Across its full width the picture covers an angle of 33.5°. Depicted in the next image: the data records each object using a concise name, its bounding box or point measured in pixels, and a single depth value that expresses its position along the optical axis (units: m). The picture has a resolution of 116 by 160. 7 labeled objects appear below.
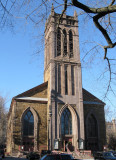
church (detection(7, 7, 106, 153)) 31.80
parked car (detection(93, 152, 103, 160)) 20.12
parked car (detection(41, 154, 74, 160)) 11.71
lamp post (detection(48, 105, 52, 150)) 29.84
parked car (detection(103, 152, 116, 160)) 17.87
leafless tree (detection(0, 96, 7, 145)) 49.47
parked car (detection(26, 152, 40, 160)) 24.78
